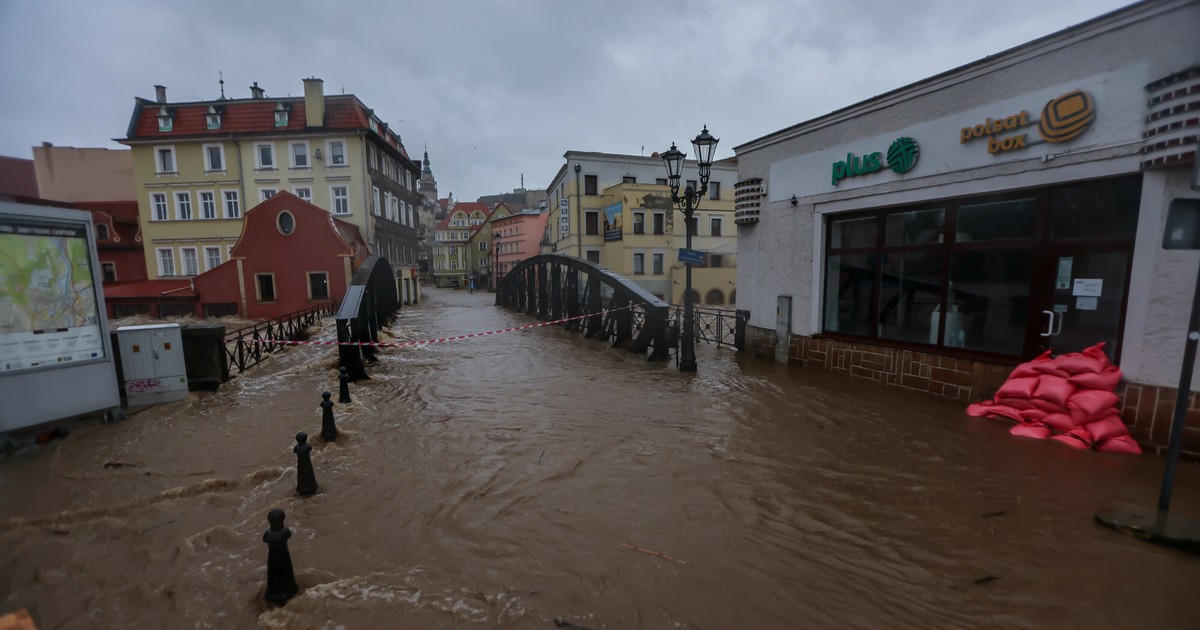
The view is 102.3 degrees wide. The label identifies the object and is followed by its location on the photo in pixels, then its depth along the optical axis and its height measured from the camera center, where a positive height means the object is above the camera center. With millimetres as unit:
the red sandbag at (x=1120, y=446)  5195 -1898
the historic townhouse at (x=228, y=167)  29156 +6471
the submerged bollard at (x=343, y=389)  7175 -1718
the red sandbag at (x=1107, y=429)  5262 -1743
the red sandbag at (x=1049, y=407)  5715 -1631
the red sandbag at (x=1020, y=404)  6016 -1696
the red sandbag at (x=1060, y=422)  5562 -1764
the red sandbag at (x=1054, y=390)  5688 -1425
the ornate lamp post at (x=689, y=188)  8992 +1682
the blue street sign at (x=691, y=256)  9234 +308
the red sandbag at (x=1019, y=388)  6043 -1503
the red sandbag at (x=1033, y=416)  5820 -1772
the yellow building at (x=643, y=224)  32719 +3467
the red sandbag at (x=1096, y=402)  5410 -1482
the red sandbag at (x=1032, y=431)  5630 -1898
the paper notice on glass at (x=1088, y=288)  5840 -224
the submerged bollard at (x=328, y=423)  5746 -1785
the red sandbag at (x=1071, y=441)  5324 -1915
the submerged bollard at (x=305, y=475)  4434 -1848
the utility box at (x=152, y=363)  6910 -1289
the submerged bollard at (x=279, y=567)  2949 -1815
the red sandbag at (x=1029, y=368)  6078 -1246
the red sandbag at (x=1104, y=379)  5457 -1243
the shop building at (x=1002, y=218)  5191 +763
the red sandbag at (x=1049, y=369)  5809 -1214
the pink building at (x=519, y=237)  52625 +4005
